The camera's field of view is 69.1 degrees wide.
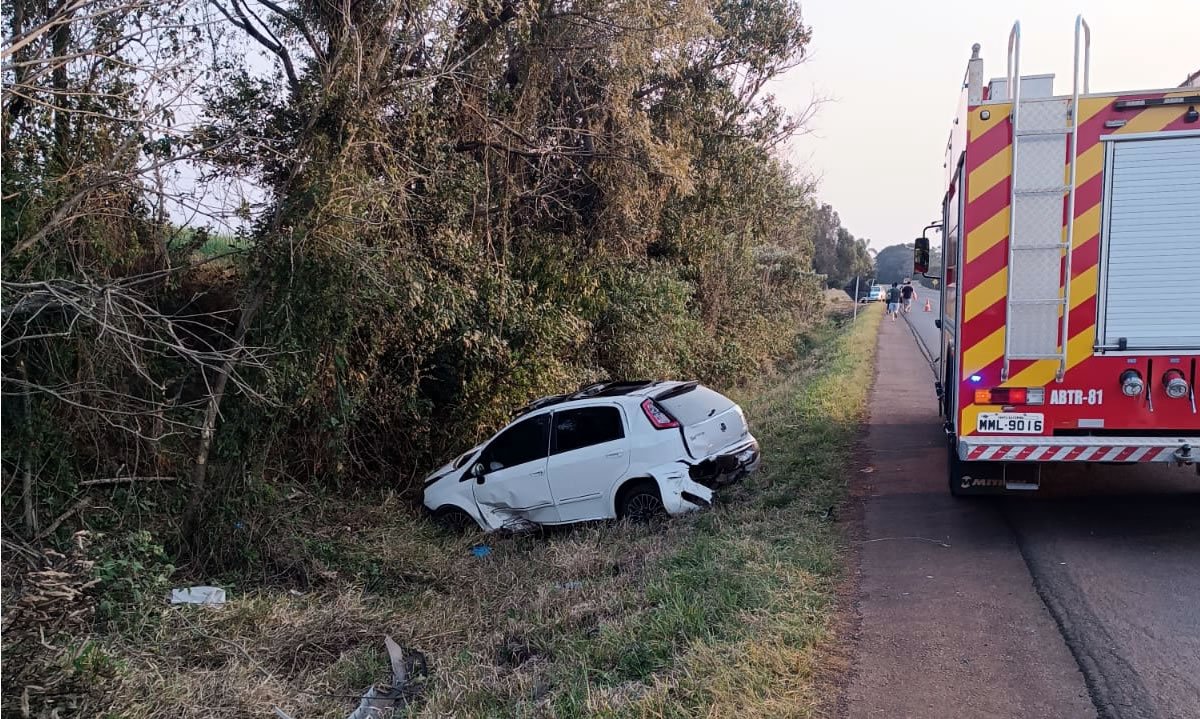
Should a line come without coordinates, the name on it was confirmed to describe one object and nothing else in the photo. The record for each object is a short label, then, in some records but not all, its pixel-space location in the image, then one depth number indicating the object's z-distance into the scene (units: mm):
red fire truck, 6293
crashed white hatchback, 8969
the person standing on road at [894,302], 45781
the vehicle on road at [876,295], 67188
